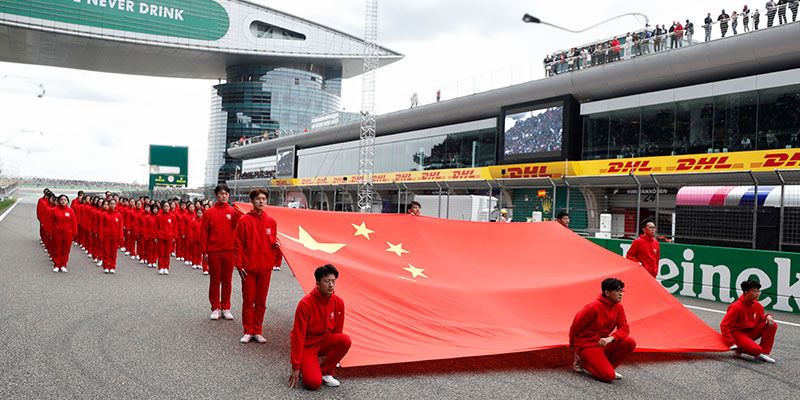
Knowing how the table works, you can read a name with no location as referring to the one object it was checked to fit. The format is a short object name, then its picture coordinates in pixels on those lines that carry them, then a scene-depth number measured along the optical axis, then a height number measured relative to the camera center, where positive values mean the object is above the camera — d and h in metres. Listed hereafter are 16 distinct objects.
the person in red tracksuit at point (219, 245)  7.26 -0.71
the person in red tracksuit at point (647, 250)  8.33 -0.64
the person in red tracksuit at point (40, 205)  14.65 -0.48
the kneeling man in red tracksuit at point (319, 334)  4.72 -1.24
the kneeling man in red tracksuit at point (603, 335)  5.31 -1.30
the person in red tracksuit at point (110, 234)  12.13 -1.01
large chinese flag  5.70 -1.04
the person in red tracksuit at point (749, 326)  6.27 -1.37
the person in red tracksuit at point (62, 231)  11.81 -0.94
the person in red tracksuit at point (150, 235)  13.77 -1.12
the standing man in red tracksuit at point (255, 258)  6.31 -0.75
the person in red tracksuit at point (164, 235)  12.61 -1.04
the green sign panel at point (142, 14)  64.19 +22.65
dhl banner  18.19 +1.78
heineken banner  9.96 -1.23
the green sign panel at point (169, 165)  62.12 +3.18
